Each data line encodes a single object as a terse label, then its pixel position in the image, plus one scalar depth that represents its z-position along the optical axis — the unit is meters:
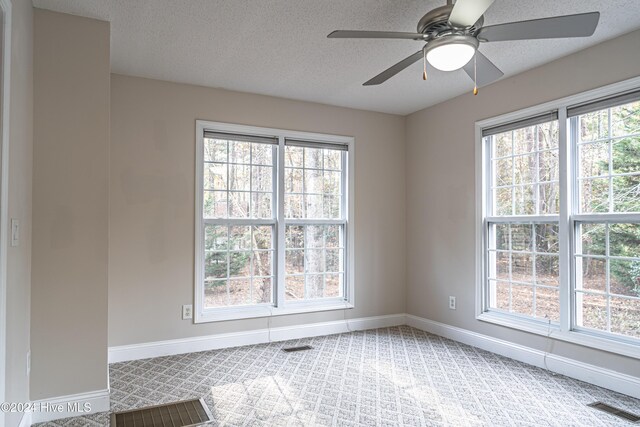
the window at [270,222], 4.17
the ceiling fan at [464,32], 2.00
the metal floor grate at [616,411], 2.63
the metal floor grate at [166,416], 2.58
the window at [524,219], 3.59
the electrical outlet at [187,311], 3.96
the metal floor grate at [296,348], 4.02
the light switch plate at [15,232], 2.10
